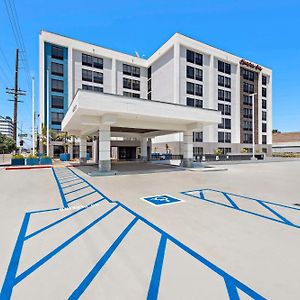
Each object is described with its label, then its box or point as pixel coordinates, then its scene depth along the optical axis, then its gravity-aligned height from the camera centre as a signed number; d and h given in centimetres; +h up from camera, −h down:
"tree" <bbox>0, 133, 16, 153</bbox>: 4630 +124
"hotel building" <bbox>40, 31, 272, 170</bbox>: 3956 +1654
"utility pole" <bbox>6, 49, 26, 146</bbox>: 3165 +958
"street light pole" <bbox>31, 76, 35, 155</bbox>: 2245 +155
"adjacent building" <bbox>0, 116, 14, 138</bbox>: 14846 +1813
